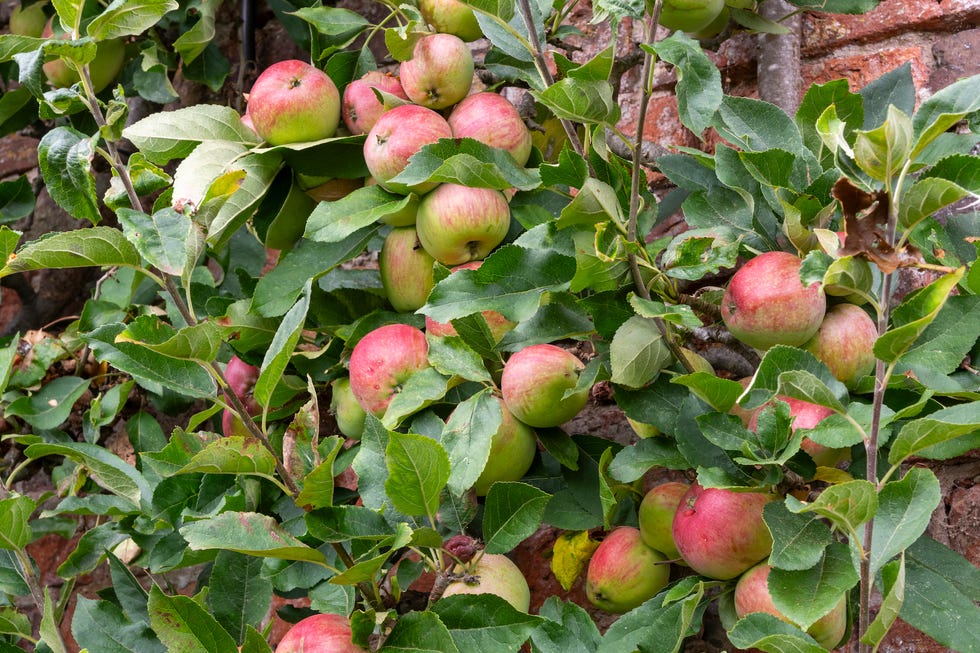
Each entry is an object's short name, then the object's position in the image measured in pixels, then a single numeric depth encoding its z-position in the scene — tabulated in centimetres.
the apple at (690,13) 168
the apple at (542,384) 158
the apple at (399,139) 166
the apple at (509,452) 160
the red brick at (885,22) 176
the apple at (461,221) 165
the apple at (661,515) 159
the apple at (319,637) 154
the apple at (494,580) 158
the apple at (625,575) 160
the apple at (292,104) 172
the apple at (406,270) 170
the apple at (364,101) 174
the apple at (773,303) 153
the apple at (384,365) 164
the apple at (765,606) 151
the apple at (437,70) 171
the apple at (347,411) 170
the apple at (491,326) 164
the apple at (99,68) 198
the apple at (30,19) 209
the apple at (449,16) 173
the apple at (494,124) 169
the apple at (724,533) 152
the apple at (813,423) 151
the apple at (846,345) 155
